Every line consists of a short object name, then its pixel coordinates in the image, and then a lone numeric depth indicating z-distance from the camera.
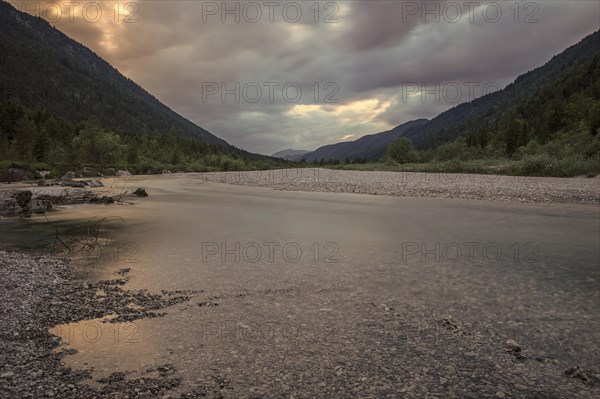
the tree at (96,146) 106.38
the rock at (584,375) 5.47
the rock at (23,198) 24.00
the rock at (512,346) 6.30
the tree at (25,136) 89.44
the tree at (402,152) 106.53
